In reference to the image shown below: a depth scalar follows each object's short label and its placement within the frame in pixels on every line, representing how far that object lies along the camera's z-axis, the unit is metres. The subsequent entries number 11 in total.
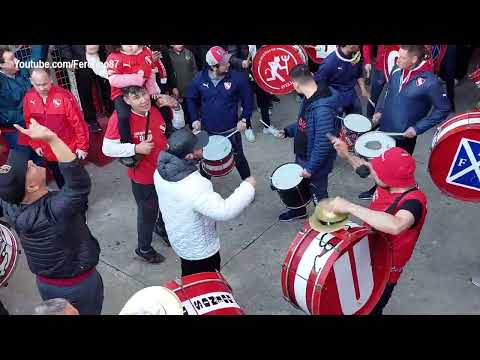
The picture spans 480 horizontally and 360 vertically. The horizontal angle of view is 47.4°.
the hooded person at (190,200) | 3.65
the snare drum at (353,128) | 5.34
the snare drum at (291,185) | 5.06
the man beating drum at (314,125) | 4.65
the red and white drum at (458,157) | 4.34
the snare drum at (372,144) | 5.00
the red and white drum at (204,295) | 3.33
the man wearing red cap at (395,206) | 3.39
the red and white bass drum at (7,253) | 4.07
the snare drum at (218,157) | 5.32
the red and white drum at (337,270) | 3.55
